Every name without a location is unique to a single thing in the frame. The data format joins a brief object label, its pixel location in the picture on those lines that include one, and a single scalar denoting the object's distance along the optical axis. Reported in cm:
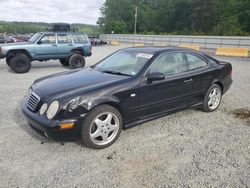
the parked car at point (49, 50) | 786
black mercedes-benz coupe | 270
